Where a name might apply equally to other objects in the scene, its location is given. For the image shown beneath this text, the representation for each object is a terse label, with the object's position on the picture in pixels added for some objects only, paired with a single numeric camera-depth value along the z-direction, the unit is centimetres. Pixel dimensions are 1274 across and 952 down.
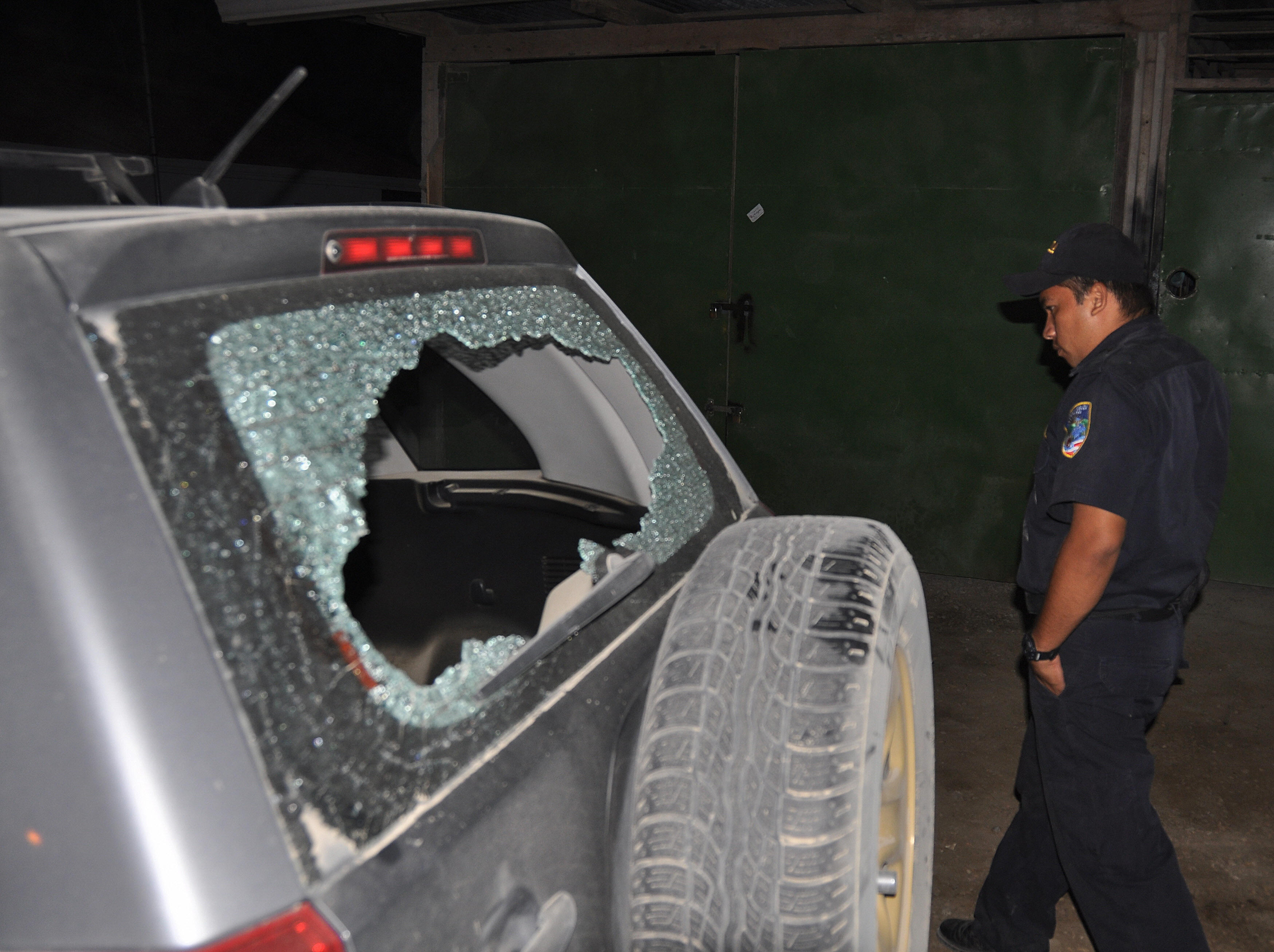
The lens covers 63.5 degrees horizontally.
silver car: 80
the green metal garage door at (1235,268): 498
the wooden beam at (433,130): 633
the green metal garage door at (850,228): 513
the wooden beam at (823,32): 480
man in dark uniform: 218
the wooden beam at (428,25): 592
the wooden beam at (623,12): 522
